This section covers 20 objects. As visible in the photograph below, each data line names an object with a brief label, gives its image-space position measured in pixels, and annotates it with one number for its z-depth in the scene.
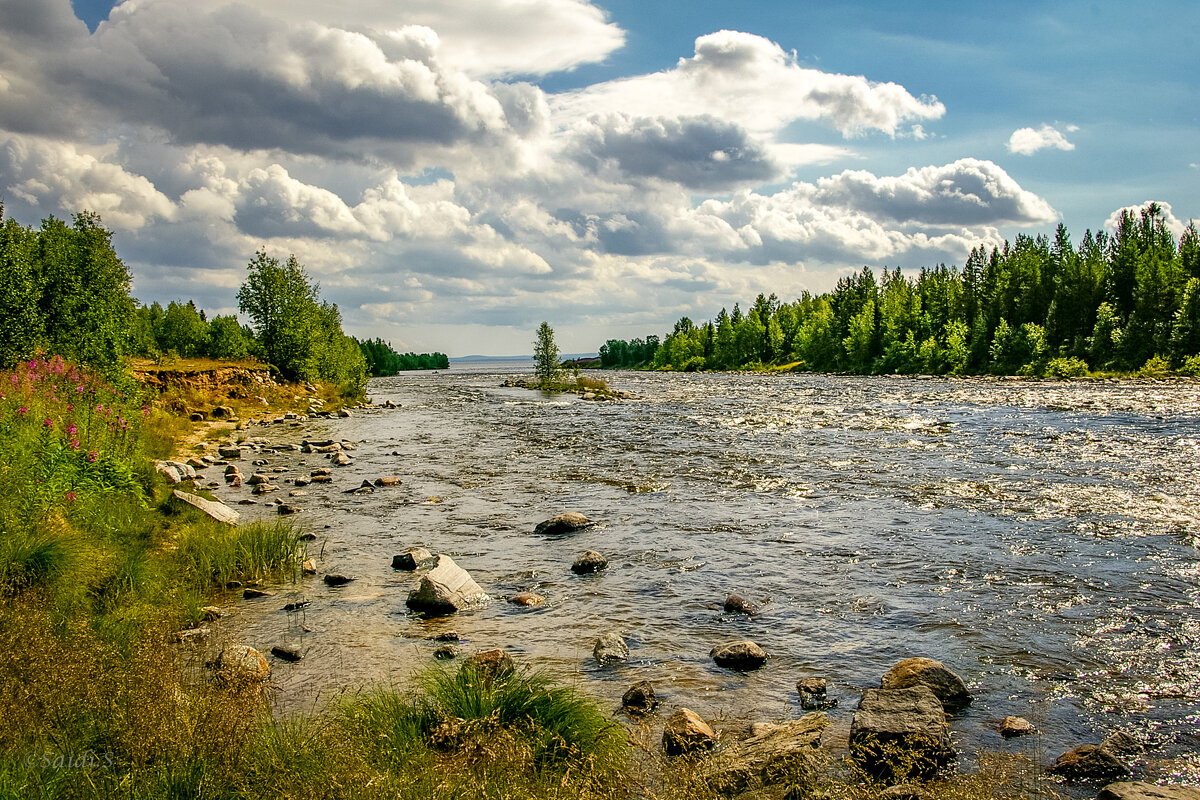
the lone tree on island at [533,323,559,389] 91.90
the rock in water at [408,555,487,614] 9.93
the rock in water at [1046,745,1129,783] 5.75
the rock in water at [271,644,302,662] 8.19
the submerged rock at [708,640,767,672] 8.16
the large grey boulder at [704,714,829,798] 5.22
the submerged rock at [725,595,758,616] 10.07
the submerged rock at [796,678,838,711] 7.16
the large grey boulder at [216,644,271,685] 6.60
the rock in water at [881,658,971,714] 7.08
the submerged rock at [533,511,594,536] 15.23
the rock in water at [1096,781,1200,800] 4.92
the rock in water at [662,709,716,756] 6.04
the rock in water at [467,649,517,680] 6.91
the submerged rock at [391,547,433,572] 12.28
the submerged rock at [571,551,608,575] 12.19
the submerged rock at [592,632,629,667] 8.30
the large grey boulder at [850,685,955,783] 5.61
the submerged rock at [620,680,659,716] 6.98
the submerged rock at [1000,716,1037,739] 6.47
